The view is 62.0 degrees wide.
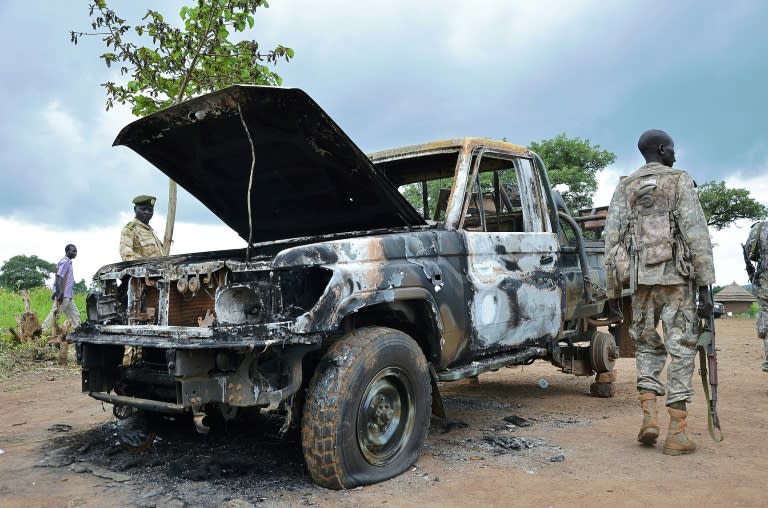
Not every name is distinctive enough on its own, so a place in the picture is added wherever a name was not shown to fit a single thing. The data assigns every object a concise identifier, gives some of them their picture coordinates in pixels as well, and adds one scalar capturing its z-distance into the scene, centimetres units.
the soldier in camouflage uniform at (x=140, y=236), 716
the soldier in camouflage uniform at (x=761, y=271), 707
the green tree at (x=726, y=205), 2200
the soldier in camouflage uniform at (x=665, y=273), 429
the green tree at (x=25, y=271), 4512
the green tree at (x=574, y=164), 2267
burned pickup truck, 338
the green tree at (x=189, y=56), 936
